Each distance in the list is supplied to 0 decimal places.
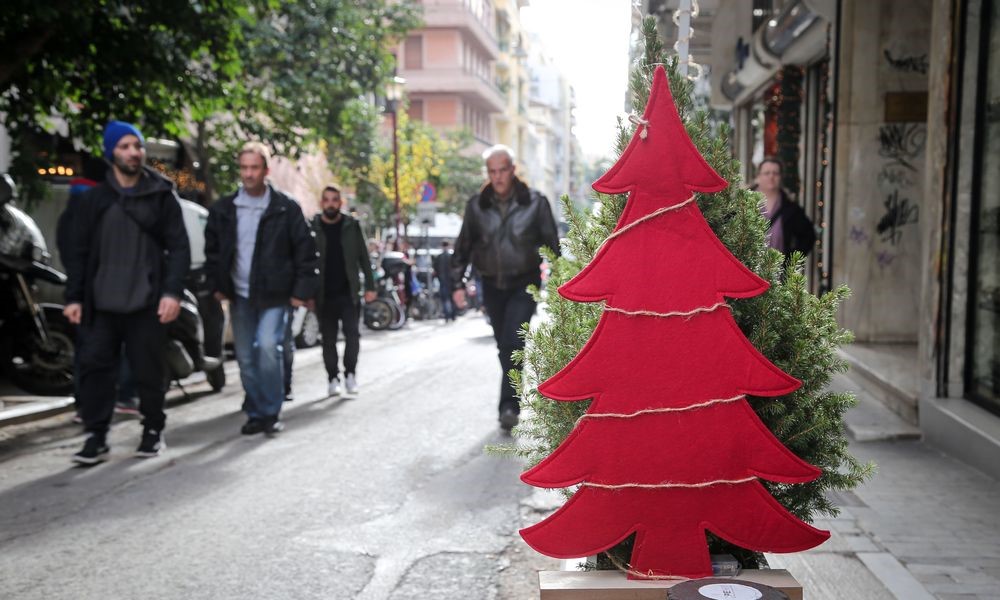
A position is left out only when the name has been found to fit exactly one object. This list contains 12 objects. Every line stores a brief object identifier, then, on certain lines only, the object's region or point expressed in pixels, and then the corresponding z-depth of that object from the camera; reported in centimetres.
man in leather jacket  744
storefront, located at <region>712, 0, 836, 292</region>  1075
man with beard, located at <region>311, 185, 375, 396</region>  987
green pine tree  290
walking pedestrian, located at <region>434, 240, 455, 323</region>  2466
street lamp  2789
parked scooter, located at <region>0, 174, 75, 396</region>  877
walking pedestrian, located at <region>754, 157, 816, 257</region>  777
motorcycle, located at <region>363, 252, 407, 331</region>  2058
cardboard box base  261
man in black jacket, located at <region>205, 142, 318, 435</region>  738
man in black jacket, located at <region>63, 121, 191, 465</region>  634
